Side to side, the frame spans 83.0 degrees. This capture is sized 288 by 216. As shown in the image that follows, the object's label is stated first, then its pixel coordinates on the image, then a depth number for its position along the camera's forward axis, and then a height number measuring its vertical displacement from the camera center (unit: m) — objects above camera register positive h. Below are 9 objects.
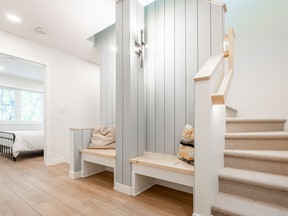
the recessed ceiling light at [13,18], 2.40 +1.39
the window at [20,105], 5.64 +0.17
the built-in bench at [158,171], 1.56 -0.65
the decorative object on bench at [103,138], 2.59 -0.47
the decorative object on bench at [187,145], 1.72 -0.41
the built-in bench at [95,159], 2.20 -0.72
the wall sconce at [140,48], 2.12 +0.81
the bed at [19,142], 3.69 -0.78
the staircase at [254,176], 1.25 -0.59
